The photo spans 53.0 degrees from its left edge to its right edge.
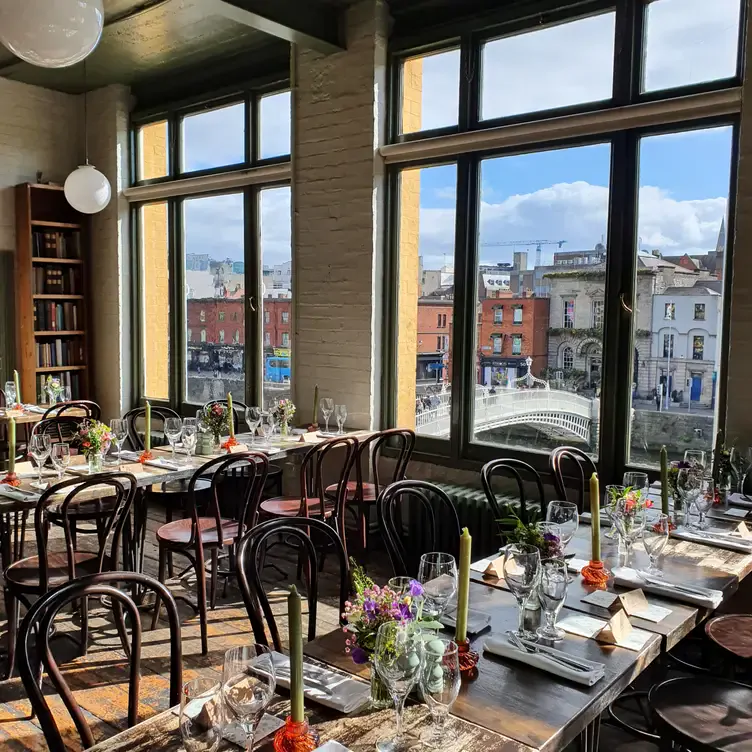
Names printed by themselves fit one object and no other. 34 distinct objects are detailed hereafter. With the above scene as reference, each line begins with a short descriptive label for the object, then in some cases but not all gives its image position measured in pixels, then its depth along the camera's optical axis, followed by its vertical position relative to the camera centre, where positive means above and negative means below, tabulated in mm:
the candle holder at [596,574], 2355 -811
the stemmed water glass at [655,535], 2334 -672
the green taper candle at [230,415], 4469 -611
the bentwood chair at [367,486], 4398 -1065
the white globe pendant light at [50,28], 2650 +1010
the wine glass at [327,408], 5148 -658
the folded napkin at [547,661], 1714 -812
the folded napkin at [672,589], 2219 -823
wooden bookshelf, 6691 +190
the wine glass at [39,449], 3588 -665
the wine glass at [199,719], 1350 -737
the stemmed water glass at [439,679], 1396 -675
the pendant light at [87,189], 5566 +895
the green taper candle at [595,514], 2324 -607
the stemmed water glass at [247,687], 1396 -696
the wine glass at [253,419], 4703 -668
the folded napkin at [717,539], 2754 -829
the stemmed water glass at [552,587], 1886 -674
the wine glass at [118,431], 4131 -659
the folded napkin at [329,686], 1588 -818
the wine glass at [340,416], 5021 -683
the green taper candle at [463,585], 1678 -602
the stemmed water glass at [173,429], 4332 -673
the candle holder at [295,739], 1421 -807
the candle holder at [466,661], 1740 -808
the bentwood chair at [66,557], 3133 -1088
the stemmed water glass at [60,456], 3591 -695
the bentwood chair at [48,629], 1662 -755
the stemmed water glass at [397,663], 1434 -665
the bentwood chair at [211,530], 3548 -1112
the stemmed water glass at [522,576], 1897 -657
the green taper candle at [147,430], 4215 -663
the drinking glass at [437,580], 1884 -663
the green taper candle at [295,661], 1379 -638
